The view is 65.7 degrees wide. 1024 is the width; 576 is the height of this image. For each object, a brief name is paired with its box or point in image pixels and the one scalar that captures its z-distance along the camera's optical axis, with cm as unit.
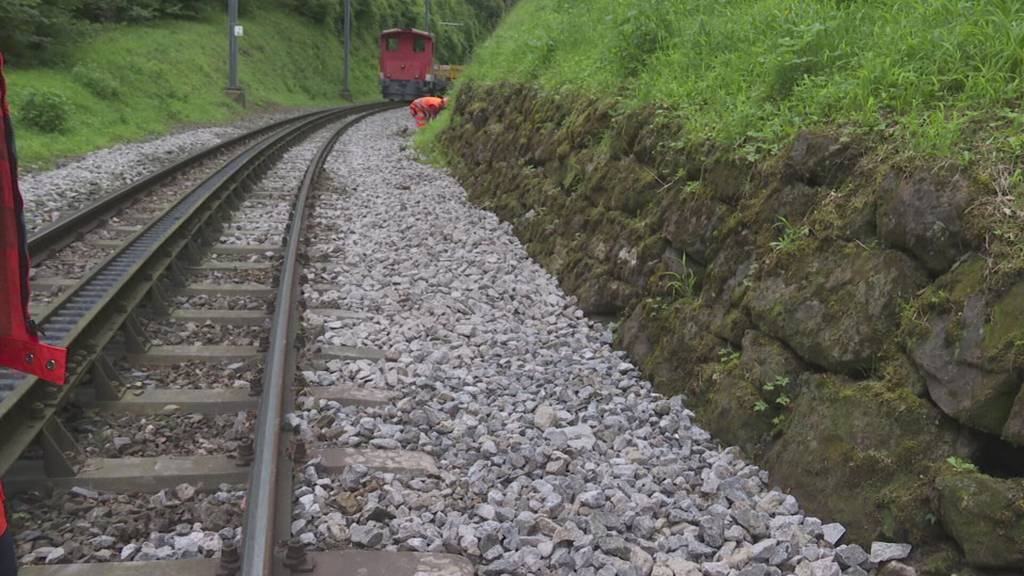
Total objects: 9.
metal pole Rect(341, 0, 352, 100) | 3953
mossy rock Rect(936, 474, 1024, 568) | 245
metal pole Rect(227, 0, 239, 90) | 2319
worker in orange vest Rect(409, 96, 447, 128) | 1955
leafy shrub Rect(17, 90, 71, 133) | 1454
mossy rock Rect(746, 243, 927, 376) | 324
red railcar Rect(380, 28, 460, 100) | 3362
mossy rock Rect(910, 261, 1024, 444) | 266
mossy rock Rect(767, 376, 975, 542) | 281
